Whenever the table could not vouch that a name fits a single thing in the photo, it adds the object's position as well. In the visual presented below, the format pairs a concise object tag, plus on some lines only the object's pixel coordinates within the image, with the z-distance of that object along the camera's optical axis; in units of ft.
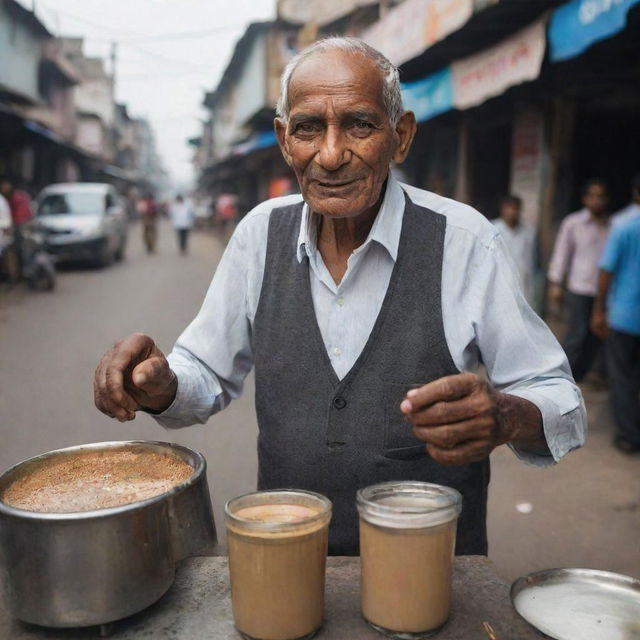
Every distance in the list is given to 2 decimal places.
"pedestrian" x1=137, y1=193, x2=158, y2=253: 63.77
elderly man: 5.11
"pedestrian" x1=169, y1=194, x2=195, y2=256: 64.69
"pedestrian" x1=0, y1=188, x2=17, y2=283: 33.40
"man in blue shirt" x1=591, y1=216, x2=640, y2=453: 15.69
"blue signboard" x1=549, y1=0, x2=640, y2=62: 14.05
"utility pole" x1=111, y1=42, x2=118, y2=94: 118.83
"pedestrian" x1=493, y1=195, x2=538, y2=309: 22.44
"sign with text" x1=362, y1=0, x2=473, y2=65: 21.84
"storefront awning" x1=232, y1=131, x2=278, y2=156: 58.85
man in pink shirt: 20.18
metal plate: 3.96
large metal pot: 3.66
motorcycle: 37.55
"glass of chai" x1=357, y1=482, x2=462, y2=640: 3.68
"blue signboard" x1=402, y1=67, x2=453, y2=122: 25.16
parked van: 46.47
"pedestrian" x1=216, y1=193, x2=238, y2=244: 82.38
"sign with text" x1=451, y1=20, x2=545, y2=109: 18.69
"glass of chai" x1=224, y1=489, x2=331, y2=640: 3.62
